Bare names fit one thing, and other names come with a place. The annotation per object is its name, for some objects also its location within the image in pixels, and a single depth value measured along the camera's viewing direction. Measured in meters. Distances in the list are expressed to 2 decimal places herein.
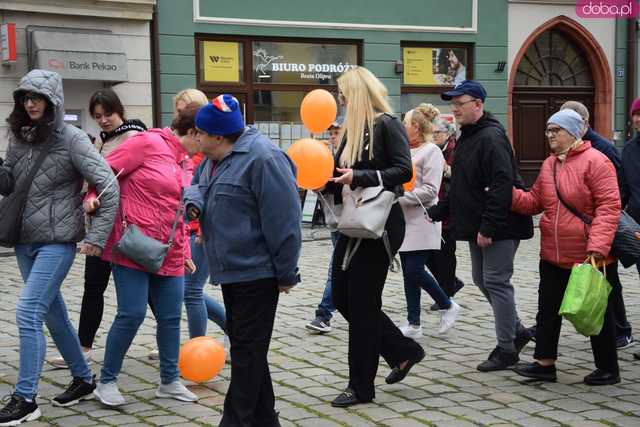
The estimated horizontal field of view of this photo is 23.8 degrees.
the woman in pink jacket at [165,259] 8.35
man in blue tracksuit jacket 6.87
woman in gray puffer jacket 8.02
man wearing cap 9.47
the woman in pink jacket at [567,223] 8.85
